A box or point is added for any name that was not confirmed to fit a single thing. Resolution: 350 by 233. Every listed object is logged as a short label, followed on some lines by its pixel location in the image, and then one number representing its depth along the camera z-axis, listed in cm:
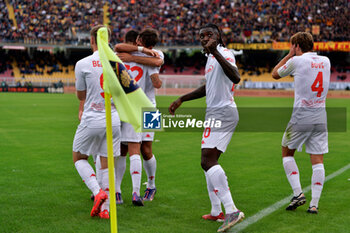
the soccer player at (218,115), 967
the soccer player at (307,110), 1101
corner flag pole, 712
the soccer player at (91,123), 1054
